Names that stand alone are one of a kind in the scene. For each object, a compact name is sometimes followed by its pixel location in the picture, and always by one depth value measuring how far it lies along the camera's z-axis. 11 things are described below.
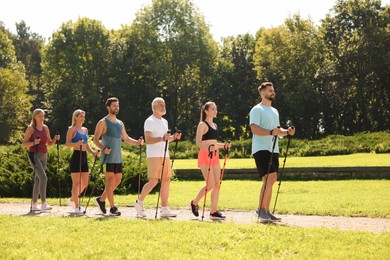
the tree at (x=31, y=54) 70.50
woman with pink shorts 9.95
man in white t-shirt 10.22
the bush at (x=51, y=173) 16.14
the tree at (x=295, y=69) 50.03
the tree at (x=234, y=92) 55.69
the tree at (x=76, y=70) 56.09
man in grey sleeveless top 10.57
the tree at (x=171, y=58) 55.44
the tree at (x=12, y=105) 50.59
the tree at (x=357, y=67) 47.19
